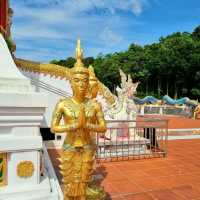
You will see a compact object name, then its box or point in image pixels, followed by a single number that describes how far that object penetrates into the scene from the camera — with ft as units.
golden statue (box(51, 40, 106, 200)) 7.44
